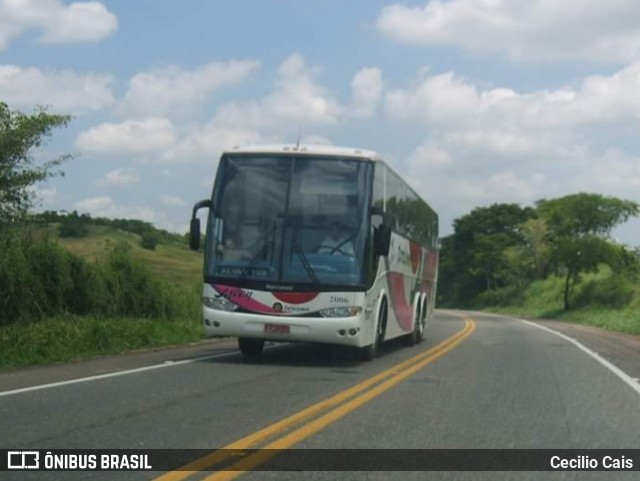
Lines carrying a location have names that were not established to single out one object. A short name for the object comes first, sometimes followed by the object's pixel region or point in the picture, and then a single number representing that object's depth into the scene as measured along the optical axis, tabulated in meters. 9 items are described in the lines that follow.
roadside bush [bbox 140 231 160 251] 39.81
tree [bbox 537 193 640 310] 59.56
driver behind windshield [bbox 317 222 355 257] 15.79
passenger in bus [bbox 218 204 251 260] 15.88
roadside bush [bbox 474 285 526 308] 82.50
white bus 15.62
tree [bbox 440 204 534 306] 95.56
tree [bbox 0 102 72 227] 22.95
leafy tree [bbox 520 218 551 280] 76.29
